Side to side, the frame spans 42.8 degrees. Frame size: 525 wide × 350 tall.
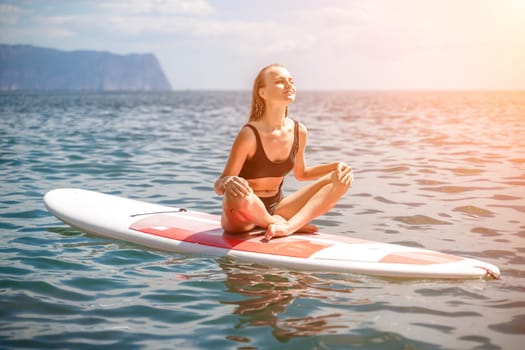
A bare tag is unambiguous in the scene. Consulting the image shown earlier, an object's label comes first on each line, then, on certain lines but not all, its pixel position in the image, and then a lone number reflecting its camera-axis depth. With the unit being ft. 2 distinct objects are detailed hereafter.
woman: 17.78
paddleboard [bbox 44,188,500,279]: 16.67
